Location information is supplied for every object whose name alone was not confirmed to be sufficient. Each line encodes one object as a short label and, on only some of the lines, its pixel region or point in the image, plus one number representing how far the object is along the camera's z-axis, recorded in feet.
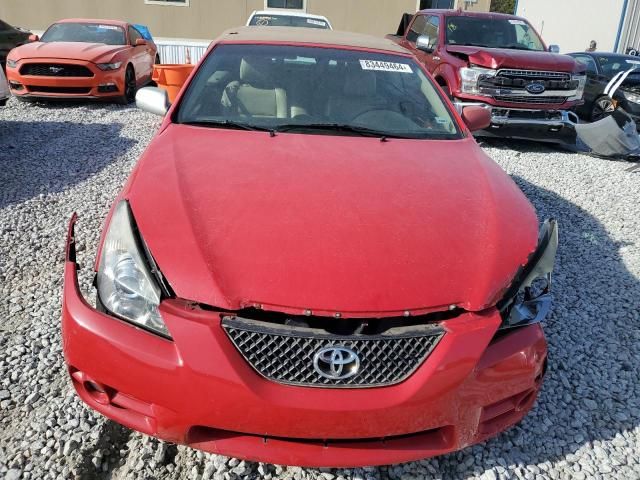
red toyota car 5.50
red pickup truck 23.49
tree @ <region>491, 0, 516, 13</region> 135.64
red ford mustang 27.35
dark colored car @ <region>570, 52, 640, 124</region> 29.58
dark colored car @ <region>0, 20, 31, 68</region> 37.06
